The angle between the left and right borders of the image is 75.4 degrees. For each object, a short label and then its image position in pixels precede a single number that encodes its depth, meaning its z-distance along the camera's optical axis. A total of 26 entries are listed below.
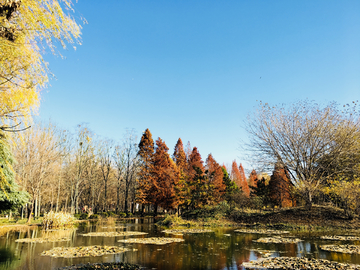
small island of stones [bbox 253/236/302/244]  10.84
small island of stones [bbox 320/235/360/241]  11.35
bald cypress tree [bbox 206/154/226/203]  29.83
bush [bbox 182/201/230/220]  22.17
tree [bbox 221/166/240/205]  32.13
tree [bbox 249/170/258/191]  55.82
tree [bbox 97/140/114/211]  39.47
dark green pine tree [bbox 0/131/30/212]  13.50
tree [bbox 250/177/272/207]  34.47
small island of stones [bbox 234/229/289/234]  14.88
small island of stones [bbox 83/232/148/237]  14.27
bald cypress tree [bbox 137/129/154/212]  32.97
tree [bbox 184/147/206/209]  24.31
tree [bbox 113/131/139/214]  39.81
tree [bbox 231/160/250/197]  54.31
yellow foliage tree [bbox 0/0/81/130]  5.14
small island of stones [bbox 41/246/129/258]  8.16
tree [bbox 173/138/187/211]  30.14
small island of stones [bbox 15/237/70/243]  11.68
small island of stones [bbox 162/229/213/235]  15.37
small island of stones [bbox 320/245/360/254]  8.23
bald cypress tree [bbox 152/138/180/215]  29.59
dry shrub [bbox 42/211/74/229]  18.95
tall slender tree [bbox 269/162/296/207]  35.48
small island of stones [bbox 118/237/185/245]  10.91
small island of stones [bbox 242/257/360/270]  6.16
